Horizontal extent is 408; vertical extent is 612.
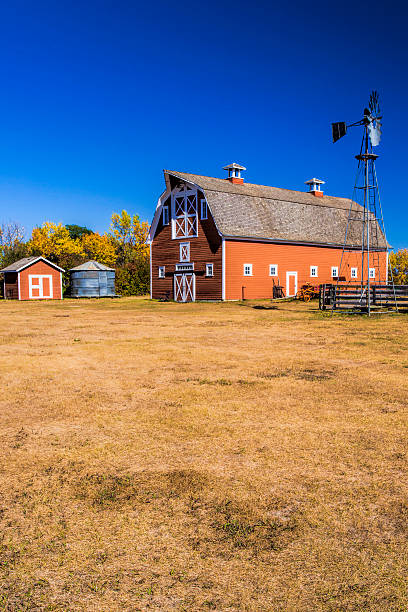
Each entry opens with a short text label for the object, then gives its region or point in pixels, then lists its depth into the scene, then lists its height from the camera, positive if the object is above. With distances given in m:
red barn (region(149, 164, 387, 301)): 34.56 +3.74
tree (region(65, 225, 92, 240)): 116.06 +15.42
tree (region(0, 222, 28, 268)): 54.49 +4.80
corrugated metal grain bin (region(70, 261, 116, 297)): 49.31 +1.42
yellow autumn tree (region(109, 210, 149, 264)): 77.56 +9.70
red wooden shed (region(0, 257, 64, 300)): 45.69 +1.44
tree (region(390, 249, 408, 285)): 54.47 +3.02
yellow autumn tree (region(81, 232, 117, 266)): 75.56 +7.25
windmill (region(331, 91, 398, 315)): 22.05 +4.82
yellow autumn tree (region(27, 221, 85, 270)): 76.96 +8.60
